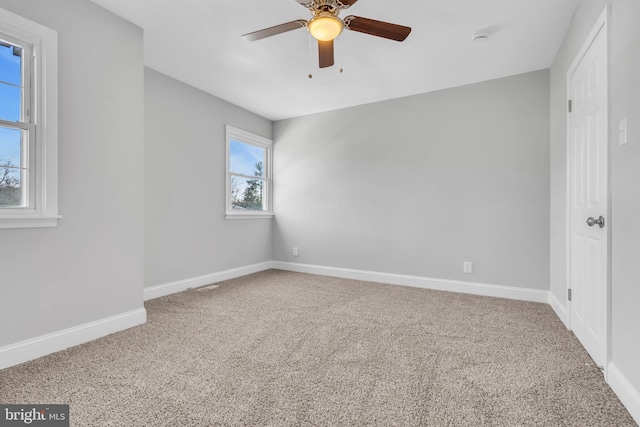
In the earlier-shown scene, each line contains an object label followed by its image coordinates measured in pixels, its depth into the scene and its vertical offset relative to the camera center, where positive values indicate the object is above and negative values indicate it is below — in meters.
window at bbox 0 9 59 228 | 1.99 +0.59
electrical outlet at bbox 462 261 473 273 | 3.65 -0.64
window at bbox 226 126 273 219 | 4.40 +0.60
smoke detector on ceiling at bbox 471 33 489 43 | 2.61 +1.52
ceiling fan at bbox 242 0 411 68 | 1.80 +1.19
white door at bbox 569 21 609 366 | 1.81 +0.11
